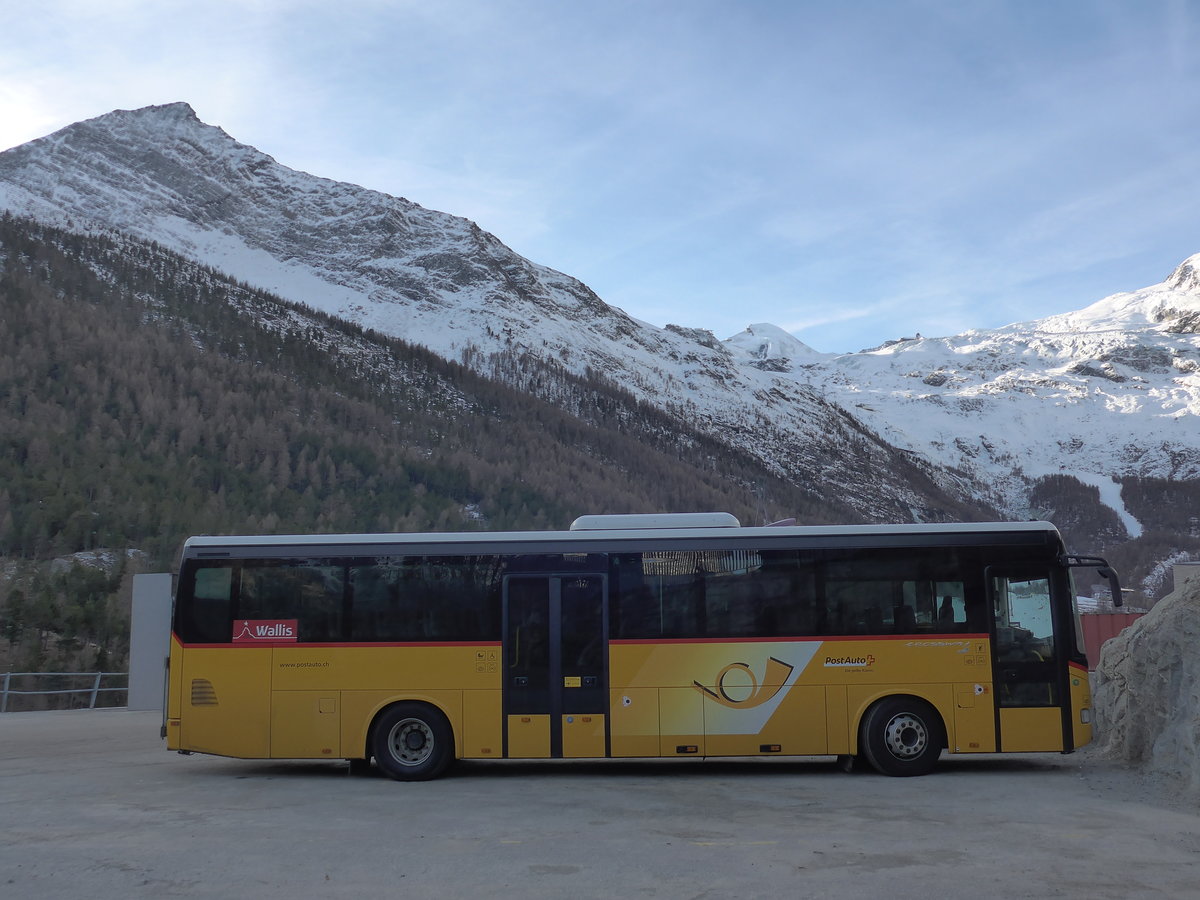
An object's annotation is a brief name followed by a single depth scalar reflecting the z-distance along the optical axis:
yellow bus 13.54
